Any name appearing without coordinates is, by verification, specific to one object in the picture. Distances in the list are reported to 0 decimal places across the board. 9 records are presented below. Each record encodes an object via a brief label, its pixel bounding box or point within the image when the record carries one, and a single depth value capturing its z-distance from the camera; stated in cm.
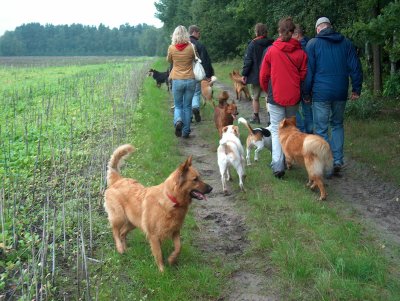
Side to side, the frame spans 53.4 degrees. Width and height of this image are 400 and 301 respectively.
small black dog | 2049
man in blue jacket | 636
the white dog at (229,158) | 625
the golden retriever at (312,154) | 581
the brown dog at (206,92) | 1306
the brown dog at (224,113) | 891
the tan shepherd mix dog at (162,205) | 400
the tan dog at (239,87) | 1491
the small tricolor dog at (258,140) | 770
